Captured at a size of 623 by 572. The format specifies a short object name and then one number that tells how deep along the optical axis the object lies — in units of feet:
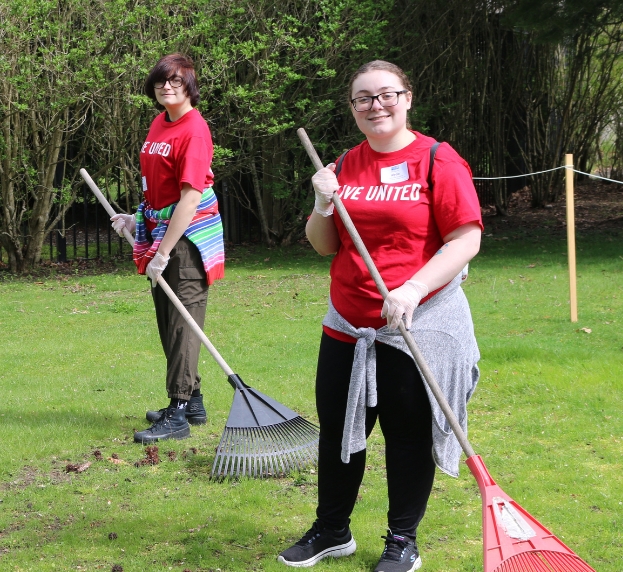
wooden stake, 25.89
